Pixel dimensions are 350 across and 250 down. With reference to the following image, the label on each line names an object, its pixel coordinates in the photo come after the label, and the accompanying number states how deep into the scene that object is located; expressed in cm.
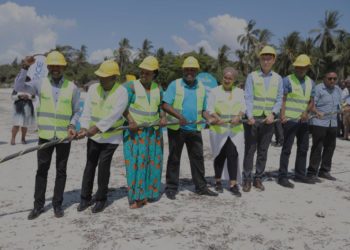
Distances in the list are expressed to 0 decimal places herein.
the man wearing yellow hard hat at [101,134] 447
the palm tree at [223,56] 5341
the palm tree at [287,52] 4302
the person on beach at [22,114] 919
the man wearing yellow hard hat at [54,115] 429
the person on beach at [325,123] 630
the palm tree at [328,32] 4212
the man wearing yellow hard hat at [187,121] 498
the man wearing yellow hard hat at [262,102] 553
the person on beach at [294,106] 586
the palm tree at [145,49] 7145
